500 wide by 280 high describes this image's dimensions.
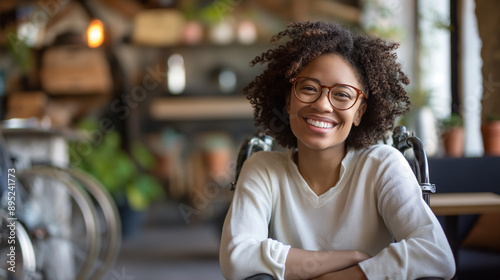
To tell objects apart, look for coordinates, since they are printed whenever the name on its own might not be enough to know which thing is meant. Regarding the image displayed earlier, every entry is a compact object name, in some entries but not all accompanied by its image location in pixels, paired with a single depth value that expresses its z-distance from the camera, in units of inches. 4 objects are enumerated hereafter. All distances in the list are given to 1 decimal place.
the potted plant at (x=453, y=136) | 102.6
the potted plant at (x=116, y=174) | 175.0
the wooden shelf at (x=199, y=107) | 203.8
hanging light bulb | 185.8
